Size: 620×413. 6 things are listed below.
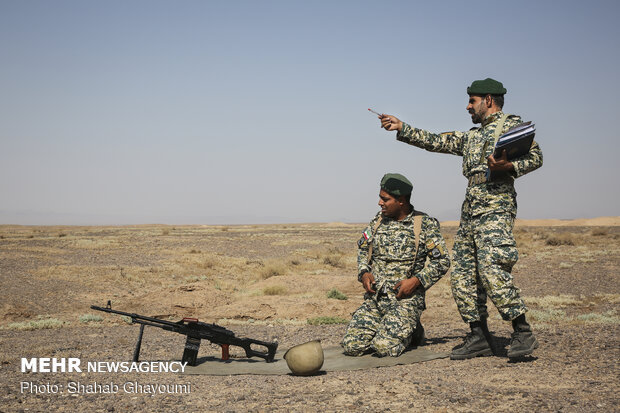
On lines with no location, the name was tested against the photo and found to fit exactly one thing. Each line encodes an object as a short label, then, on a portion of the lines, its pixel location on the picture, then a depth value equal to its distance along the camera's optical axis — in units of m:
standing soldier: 5.26
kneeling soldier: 6.12
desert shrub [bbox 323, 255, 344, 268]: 22.52
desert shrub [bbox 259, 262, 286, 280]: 19.09
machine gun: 5.76
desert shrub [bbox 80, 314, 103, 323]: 10.36
